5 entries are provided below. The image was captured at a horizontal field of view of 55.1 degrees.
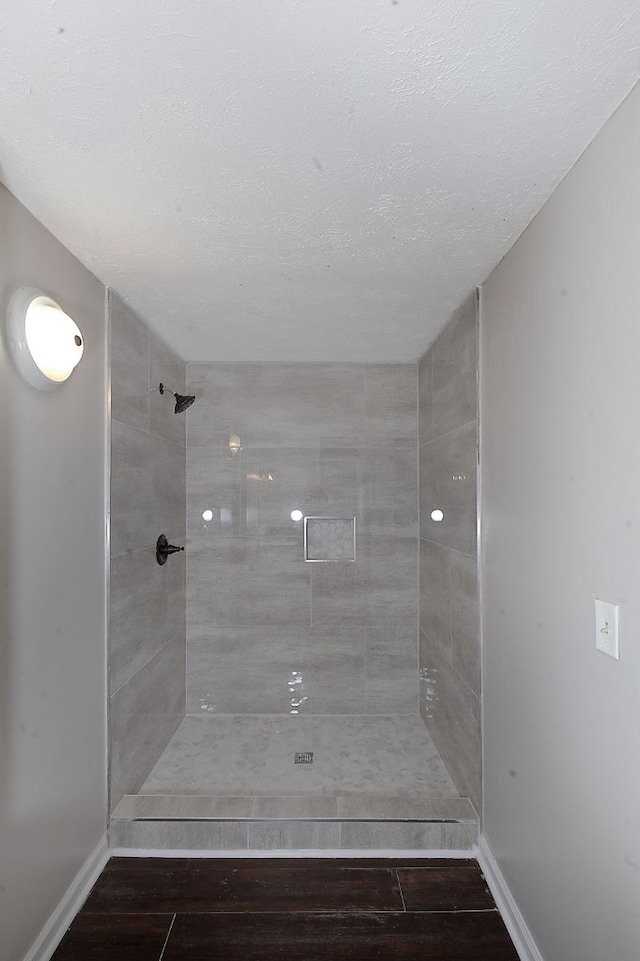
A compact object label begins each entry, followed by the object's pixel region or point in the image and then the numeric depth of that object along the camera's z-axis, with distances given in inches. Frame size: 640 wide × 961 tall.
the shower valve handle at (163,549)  121.3
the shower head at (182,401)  127.8
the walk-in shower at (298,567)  124.3
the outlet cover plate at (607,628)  52.6
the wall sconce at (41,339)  67.2
